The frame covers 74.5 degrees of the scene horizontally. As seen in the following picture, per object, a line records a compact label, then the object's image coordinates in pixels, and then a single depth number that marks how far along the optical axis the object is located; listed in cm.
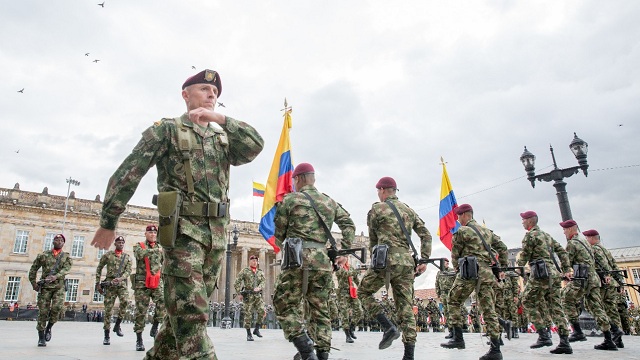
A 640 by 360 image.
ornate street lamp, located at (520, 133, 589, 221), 1141
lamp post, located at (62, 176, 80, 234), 3631
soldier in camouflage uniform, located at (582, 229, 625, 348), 841
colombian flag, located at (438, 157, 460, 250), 1455
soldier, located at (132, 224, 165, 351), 807
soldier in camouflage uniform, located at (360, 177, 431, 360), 574
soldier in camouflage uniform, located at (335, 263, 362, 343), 1027
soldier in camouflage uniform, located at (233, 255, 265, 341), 1226
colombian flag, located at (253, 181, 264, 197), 2003
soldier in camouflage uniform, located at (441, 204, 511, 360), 652
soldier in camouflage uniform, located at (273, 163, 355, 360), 482
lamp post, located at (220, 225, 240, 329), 1920
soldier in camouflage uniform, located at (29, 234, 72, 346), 785
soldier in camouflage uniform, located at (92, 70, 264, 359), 262
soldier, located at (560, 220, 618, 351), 815
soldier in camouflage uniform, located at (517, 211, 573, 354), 766
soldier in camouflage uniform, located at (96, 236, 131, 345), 948
